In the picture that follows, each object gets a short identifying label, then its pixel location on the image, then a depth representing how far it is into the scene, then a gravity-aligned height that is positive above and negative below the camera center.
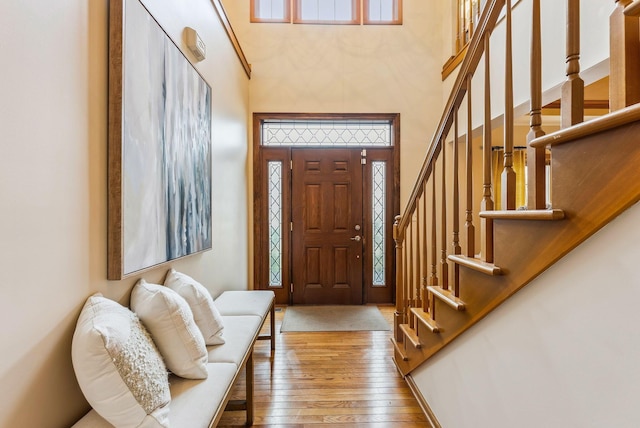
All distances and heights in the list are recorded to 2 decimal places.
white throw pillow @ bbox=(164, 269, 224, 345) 1.82 -0.50
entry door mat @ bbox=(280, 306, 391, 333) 3.57 -1.20
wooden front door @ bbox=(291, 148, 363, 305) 4.42 -0.16
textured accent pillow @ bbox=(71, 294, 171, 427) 1.06 -0.52
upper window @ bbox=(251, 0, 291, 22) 4.38 +2.65
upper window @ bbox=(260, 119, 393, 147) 4.48 +1.08
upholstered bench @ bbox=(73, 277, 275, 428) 1.20 -0.73
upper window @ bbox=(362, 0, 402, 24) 4.46 +2.68
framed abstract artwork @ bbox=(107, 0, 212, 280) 1.40 +0.35
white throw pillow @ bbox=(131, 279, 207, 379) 1.41 -0.49
